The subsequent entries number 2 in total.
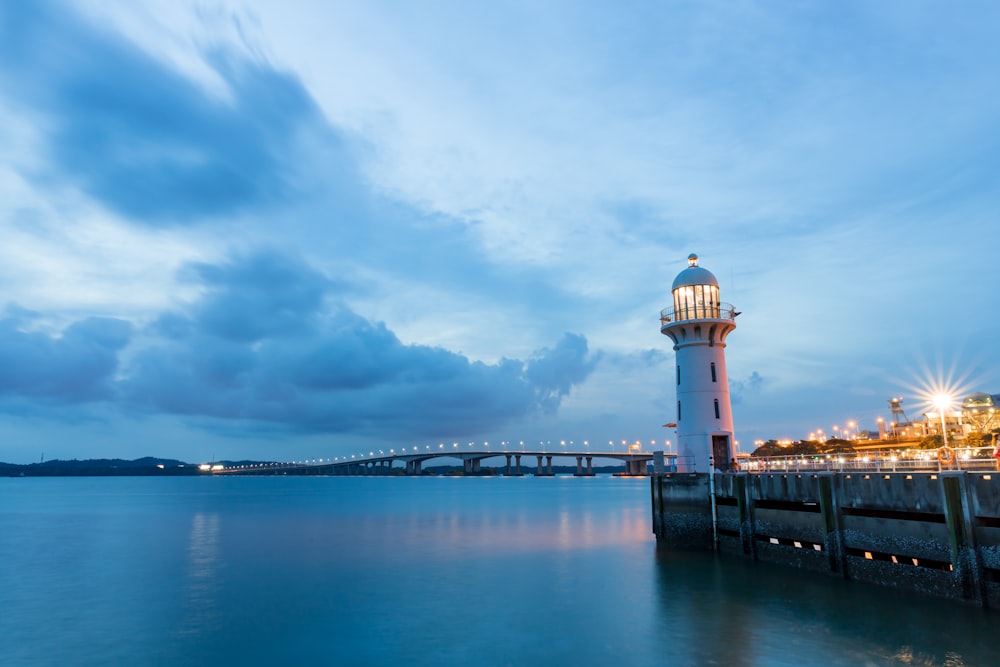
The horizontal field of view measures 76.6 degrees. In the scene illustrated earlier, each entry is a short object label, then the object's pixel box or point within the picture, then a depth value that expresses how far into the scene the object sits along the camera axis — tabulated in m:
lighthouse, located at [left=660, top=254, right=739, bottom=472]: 36.06
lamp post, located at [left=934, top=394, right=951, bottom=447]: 25.42
